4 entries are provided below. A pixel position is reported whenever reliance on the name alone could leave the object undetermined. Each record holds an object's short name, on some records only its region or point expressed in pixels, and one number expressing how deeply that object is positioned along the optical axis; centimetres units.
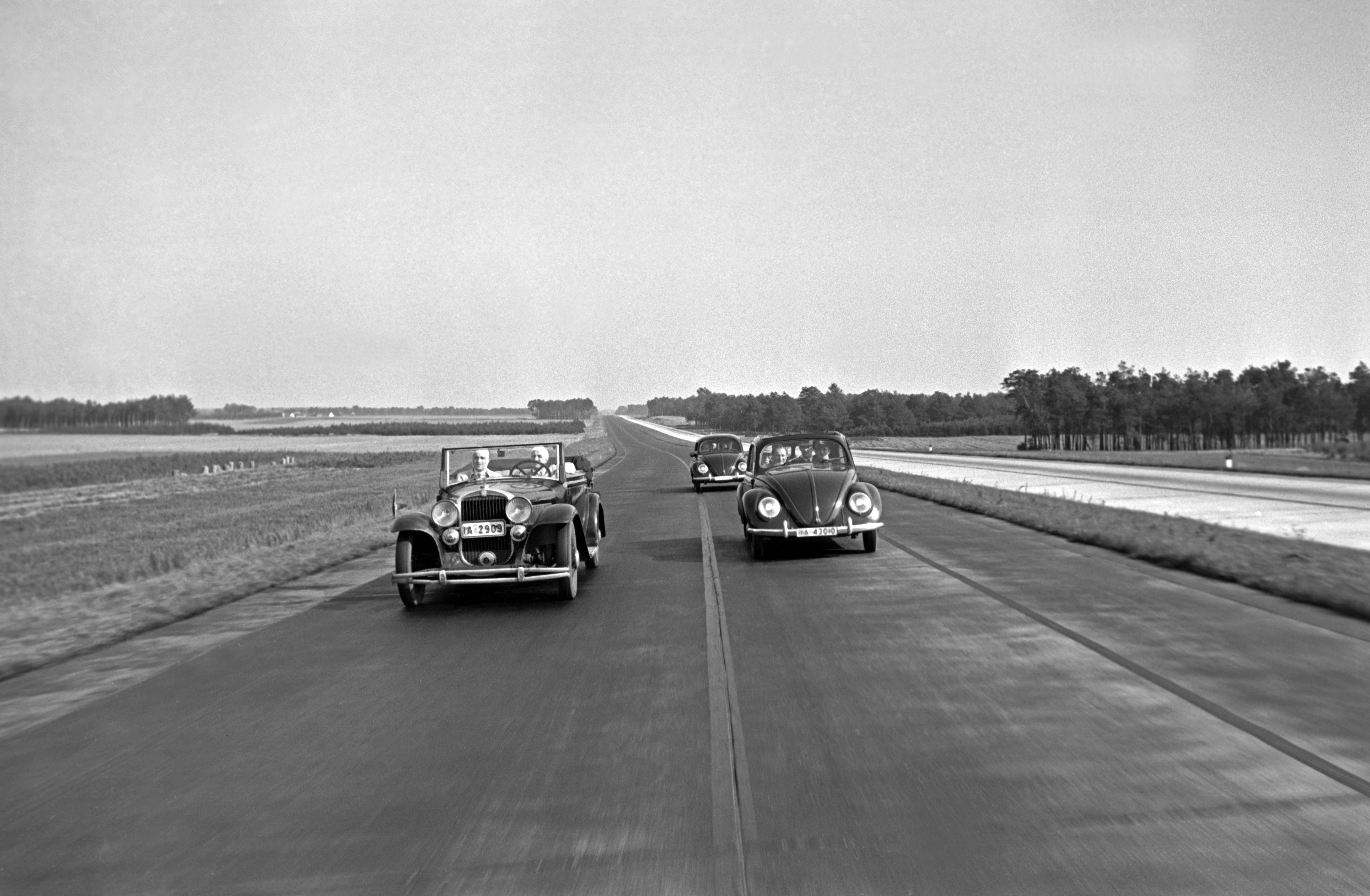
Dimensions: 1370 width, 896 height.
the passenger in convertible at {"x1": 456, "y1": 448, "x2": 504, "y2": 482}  1138
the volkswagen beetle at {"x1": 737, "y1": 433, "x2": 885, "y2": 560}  1241
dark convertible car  970
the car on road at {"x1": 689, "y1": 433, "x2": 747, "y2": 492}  2716
